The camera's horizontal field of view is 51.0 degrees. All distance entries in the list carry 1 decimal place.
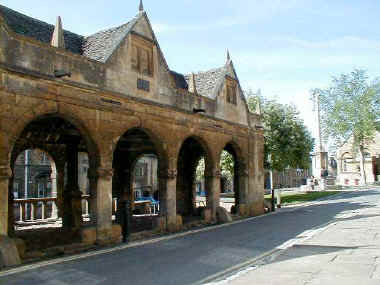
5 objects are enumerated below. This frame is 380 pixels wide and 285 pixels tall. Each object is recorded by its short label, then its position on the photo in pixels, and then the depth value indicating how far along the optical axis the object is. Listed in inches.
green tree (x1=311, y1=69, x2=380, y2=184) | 2165.4
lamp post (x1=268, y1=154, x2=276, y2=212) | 1294.5
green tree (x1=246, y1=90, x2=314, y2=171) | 1279.5
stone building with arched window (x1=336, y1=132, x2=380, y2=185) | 2492.1
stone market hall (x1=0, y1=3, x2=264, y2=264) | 442.0
